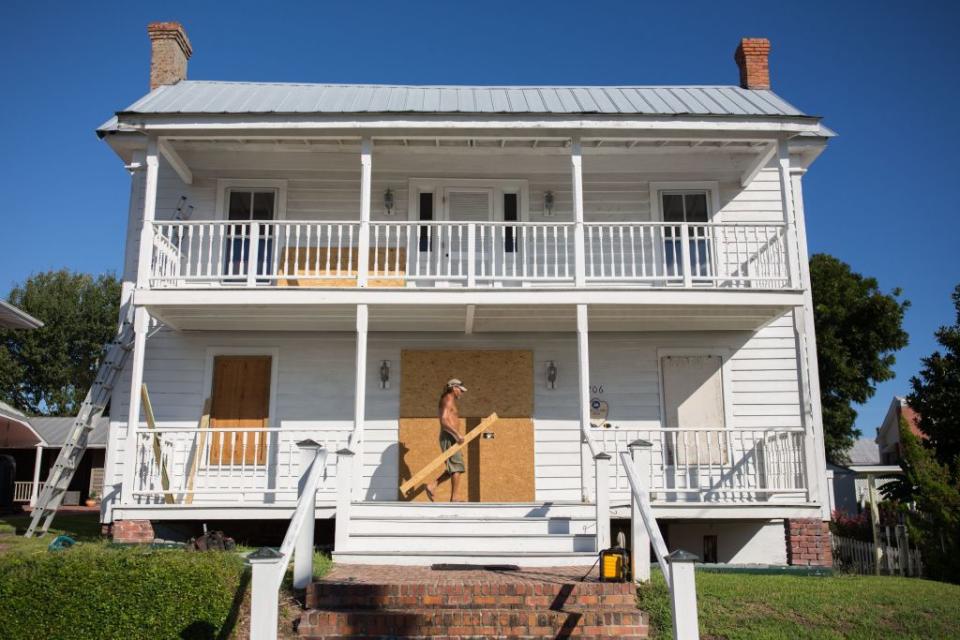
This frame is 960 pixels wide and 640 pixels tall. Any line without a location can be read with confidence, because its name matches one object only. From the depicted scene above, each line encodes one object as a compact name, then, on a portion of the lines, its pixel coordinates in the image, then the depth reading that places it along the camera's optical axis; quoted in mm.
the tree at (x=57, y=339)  44219
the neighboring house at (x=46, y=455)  28281
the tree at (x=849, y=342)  31219
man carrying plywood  11742
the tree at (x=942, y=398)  16297
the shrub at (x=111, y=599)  6965
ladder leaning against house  12461
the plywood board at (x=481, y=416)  13273
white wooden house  12000
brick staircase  7262
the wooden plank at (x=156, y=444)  12169
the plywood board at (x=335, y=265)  13805
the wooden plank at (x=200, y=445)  11992
